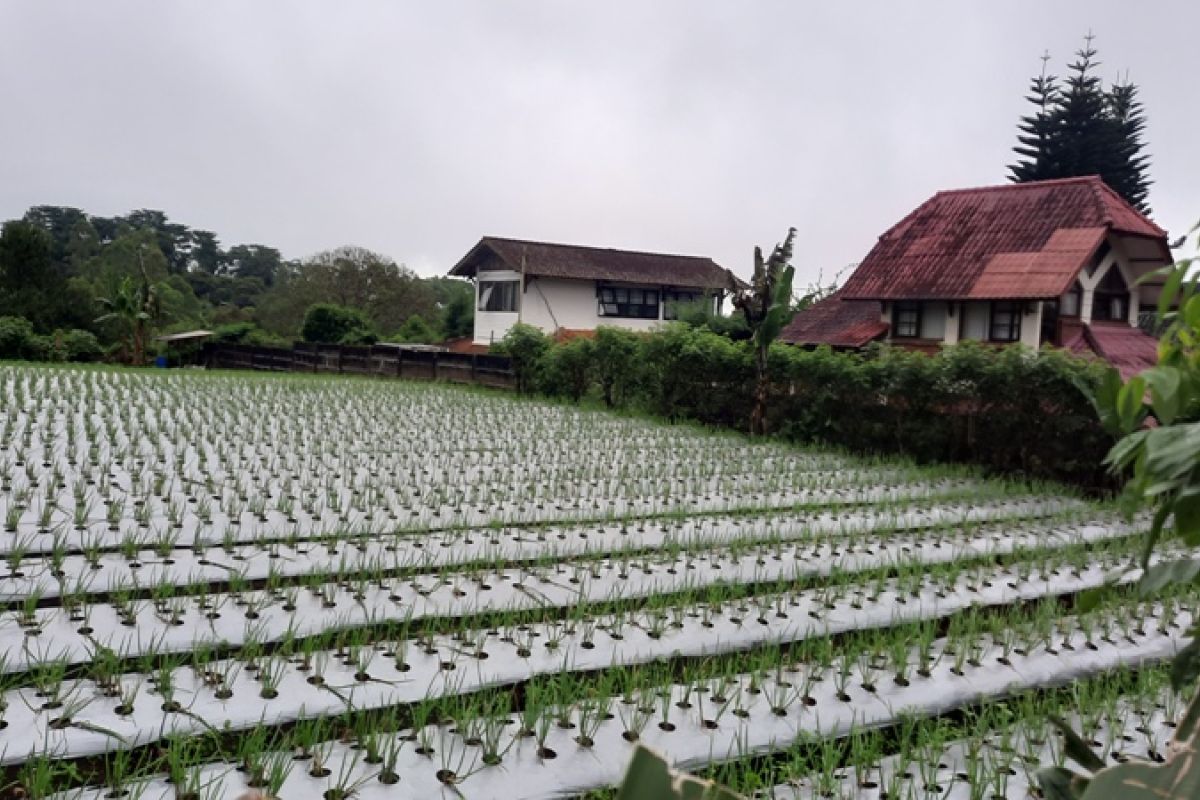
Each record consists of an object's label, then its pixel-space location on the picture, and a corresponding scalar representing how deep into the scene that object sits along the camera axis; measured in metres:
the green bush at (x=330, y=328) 27.96
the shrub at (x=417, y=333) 32.75
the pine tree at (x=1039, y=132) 30.67
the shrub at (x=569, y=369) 15.72
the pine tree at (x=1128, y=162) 29.89
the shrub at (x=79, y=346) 23.58
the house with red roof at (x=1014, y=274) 17.98
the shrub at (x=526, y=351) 16.86
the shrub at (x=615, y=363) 15.06
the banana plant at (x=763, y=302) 12.07
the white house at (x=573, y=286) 27.58
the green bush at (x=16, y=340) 22.27
